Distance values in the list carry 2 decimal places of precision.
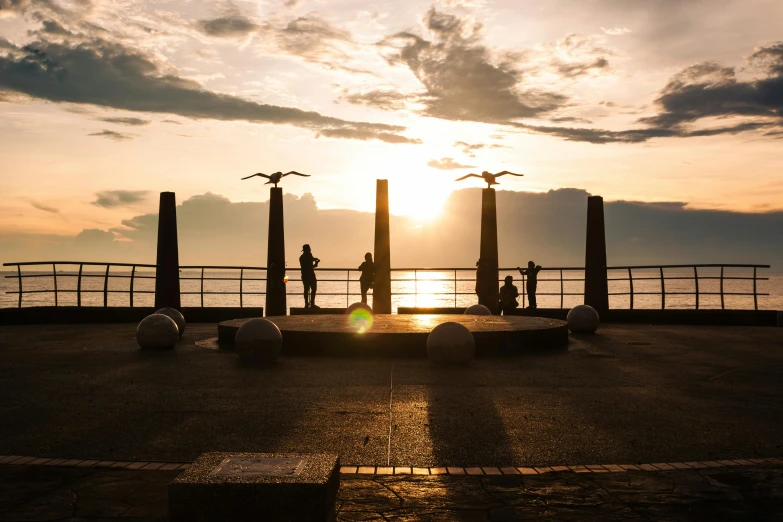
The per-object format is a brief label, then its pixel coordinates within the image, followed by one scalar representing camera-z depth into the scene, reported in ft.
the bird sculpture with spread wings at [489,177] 82.17
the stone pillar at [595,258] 81.46
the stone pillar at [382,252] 84.94
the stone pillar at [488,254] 82.17
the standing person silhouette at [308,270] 82.53
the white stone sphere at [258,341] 43.14
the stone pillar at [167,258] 79.97
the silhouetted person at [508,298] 79.92
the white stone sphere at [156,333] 49.34
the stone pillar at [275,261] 82.94
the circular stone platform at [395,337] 47.47
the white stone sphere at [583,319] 62.03
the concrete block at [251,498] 14.43
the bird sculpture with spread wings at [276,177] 84.17
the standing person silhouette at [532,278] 81.30
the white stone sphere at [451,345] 42.14
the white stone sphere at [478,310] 69.33
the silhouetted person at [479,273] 82.54
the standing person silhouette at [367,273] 84.02
